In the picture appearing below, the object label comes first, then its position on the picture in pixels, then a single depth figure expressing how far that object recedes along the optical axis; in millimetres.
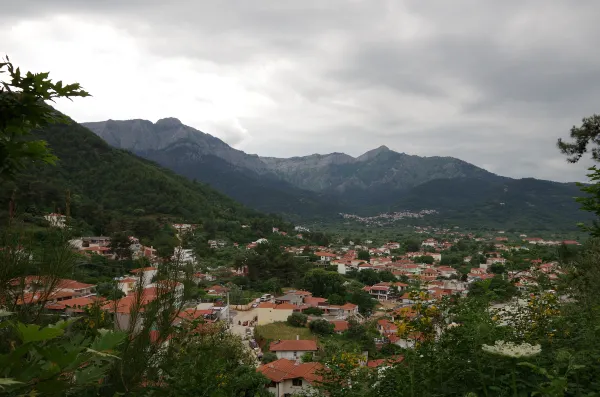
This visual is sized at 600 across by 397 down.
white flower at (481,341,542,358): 1988
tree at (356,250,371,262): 56481
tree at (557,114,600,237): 7566
